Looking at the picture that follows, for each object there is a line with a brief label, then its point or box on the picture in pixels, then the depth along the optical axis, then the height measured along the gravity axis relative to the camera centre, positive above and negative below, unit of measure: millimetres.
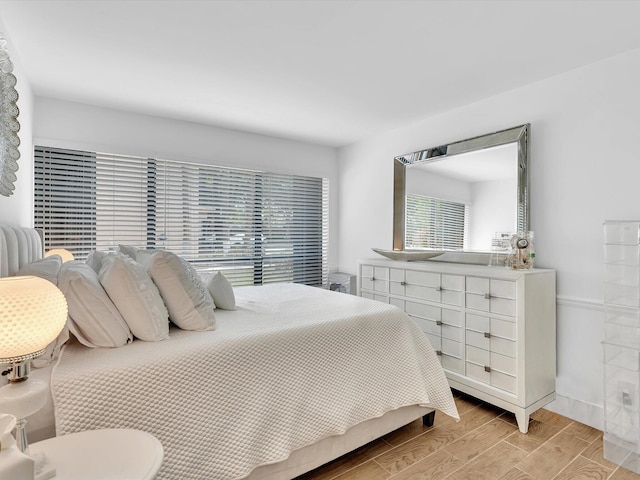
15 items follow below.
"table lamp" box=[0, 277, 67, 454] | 902 -253
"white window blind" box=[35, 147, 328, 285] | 3127 +288
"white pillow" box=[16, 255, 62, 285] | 1414 -131
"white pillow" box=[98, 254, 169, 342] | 1565 -265
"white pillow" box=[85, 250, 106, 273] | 2037 -125
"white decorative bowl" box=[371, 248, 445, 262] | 3198 -122
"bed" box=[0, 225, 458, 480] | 1317 -648
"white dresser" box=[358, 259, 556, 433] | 2314 -625
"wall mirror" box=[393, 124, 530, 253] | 2770 +440
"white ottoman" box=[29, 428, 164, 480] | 970 -644
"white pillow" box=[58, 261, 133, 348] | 1450 -310
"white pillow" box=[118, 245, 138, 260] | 2406 -79
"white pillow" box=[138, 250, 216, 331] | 1756 -269
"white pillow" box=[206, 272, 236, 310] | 2254 -333
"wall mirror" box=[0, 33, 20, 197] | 1515 +534
